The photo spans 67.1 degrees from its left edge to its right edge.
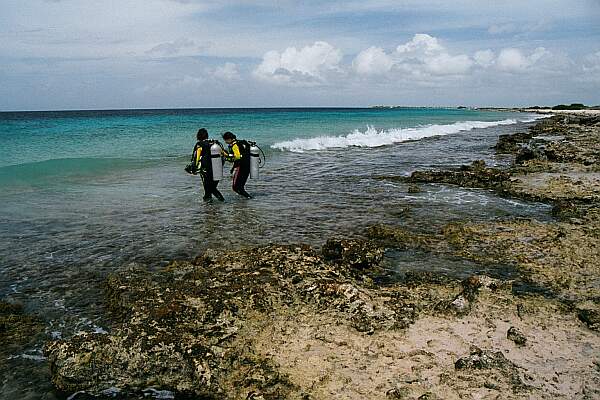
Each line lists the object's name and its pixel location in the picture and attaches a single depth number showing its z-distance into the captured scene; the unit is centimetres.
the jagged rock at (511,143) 2457
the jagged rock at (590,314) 528
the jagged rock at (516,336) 488
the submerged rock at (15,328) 518
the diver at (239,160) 1226
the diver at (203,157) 1185
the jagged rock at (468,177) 1450
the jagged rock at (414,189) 1353
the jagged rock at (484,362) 438
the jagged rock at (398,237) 841
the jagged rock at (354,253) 716
